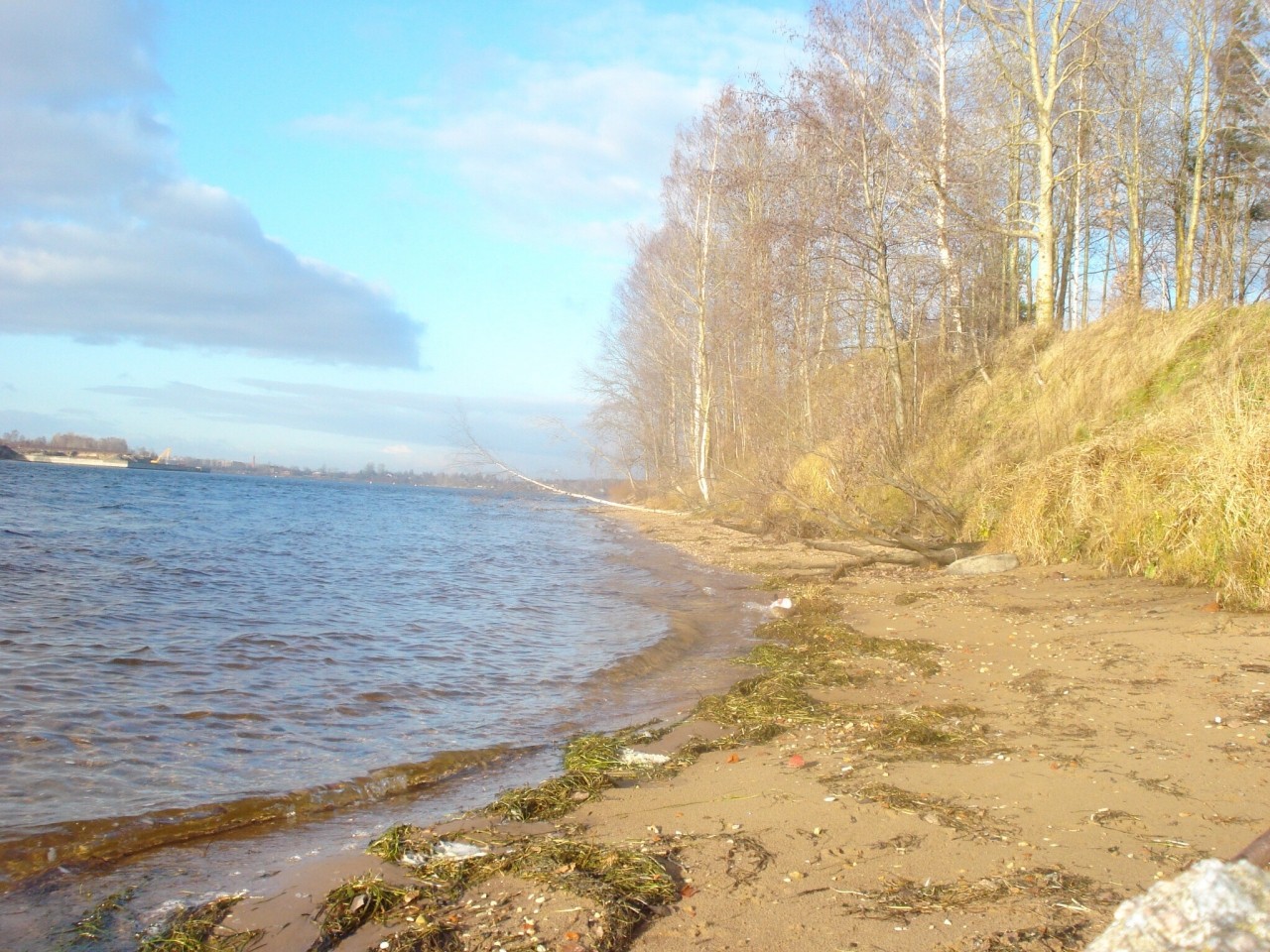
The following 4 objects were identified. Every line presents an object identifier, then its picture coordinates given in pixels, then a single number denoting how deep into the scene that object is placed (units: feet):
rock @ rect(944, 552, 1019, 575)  32.45
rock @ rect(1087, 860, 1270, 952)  4.40
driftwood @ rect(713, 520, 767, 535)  55.83
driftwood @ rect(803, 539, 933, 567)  38.09
